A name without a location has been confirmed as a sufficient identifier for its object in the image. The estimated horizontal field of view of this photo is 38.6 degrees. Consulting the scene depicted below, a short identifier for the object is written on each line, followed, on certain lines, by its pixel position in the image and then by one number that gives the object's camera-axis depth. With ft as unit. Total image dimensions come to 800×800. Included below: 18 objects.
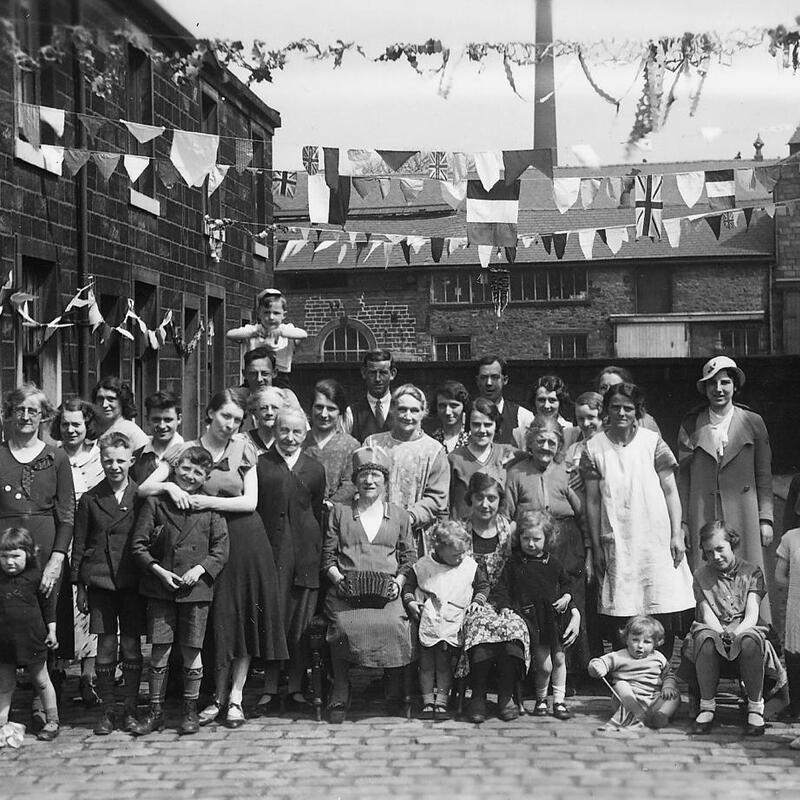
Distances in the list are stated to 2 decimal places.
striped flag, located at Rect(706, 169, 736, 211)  34.76
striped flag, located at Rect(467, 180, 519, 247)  31.65
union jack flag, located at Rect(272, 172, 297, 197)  46.75
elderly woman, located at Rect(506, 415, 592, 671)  20.85
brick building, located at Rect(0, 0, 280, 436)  35.06
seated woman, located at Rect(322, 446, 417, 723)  19.56
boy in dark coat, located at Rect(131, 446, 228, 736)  18.81
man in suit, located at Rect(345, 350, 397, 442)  24.13
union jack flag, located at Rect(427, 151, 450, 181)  32.89
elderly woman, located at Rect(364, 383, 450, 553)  21.31
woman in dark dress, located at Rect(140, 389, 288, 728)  19.22
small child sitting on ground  18.88
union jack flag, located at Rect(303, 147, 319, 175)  32.30
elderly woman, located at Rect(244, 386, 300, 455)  20.88
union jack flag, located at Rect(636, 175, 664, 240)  35.83
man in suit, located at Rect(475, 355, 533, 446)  24.23
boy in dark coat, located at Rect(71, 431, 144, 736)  19.22
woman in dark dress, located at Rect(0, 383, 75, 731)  19.16
